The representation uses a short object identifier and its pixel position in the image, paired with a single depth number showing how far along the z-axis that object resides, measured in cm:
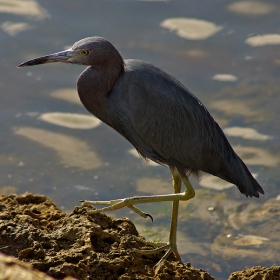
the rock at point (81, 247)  957
